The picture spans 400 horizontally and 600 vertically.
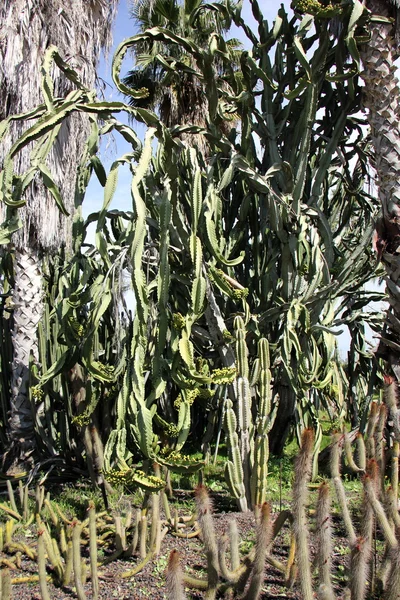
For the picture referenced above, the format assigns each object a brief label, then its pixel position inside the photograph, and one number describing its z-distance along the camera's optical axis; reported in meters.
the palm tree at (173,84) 10.48
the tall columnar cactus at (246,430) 4.30
